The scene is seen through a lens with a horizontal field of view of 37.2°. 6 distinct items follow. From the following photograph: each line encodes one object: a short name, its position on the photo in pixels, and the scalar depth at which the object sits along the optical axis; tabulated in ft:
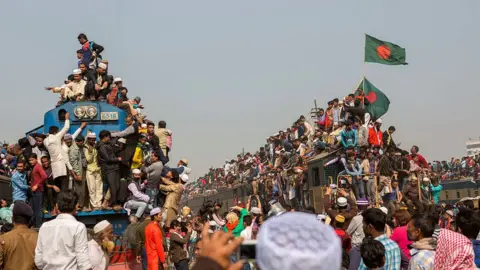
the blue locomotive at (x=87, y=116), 50.26
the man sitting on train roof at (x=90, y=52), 56.52
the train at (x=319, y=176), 68.39
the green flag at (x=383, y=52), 92.84
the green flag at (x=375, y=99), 87.30
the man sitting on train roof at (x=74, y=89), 51.39
